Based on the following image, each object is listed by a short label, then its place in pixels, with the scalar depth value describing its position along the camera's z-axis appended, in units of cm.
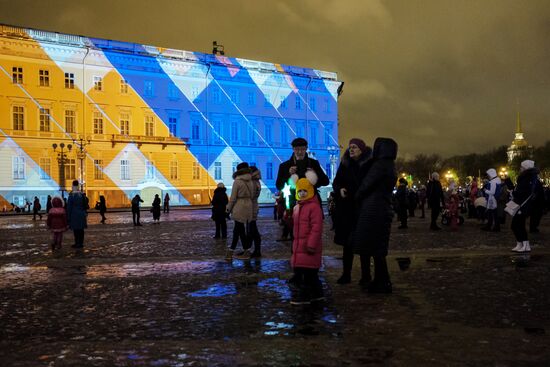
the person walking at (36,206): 3497
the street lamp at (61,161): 4994
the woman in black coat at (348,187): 728
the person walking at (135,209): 2508
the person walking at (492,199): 1703
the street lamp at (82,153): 5072
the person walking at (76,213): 1386
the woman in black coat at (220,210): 1611
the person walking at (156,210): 2850
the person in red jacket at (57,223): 1359
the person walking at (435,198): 1806
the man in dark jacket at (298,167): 882
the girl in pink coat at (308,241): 654
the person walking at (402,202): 1972
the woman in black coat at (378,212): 679
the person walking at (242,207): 1077
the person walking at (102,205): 3048
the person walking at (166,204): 4350
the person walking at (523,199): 1077
